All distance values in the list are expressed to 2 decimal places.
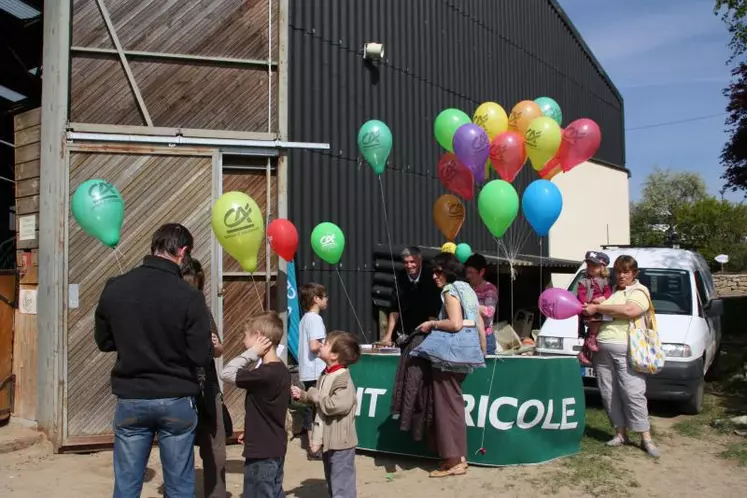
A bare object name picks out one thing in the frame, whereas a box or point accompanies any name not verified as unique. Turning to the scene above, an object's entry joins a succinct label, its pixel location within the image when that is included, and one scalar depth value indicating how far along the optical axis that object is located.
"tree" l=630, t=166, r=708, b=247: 53.00
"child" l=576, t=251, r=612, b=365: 6.38
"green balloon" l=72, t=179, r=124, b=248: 5.27
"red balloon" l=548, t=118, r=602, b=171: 7.46
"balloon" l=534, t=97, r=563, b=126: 8.34
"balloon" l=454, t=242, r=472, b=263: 9.35
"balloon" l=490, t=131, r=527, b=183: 7.14
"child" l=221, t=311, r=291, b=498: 3.88
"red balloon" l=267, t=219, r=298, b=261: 6.59
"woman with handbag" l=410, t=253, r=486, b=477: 5.35
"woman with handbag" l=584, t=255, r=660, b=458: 5.99
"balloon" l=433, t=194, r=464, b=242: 8.24
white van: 7.20
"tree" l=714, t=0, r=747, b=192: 15.18
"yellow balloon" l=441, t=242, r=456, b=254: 8.06
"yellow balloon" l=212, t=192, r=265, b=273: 5.69
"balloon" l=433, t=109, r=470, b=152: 7.58
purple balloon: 6.94
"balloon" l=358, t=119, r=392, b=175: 7.26
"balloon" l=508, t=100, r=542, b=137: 7.70
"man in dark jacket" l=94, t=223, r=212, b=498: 3.43
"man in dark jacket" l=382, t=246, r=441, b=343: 6.04
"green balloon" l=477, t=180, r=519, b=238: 6.91
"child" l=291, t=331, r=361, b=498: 4.24
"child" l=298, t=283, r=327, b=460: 6.13
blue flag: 8.13
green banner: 5.68
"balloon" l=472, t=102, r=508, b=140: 7.79
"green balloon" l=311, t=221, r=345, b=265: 7.19
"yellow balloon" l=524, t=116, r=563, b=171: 7.10
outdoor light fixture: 9.58
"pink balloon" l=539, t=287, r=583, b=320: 6.05
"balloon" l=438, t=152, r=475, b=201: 7.88
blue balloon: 6.98
